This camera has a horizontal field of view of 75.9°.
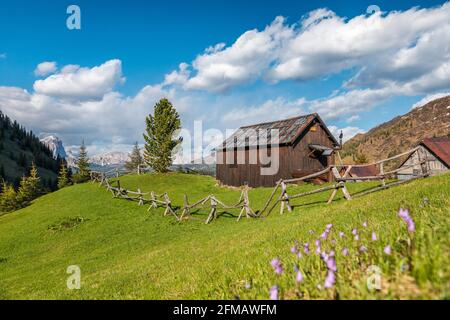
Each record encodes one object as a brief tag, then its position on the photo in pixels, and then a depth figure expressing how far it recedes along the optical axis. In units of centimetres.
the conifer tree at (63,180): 5916
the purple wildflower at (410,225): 263
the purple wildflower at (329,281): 246
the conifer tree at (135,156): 9009
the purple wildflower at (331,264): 263
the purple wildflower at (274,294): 252
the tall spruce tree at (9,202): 4655
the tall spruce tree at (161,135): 5097
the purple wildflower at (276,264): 321
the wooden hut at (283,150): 3247
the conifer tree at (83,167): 5789
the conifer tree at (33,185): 5075
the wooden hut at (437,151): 3529
